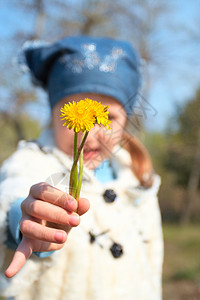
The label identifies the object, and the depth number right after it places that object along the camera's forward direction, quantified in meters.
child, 0.52
